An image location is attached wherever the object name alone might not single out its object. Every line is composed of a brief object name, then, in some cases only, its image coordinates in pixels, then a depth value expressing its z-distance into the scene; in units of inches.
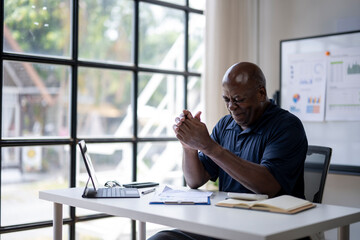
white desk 48.1
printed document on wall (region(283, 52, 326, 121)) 124.4
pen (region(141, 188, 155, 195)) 74.8
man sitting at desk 69.8
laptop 71.6
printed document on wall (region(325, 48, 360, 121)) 116.4
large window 107.0
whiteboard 117.2
